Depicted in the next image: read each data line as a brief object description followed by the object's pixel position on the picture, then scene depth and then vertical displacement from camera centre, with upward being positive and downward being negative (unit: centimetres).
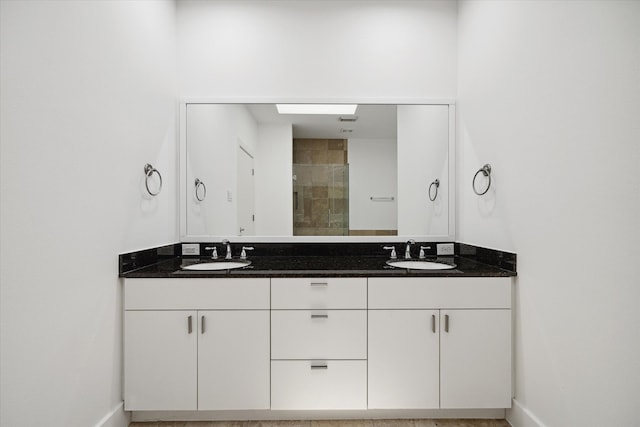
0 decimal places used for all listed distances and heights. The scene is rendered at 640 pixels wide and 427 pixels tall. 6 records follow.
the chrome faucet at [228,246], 242 -25
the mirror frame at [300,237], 249 +4
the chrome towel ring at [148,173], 210 +23
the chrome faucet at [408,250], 242 -27
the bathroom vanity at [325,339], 188 -70
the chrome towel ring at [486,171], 212 +24
